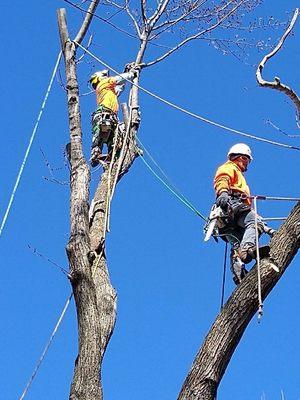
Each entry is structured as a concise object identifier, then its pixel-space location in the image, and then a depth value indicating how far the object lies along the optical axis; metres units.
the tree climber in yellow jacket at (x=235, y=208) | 8.59
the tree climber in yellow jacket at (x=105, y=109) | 11.43
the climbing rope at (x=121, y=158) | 9.65
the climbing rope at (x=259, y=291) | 6.64
